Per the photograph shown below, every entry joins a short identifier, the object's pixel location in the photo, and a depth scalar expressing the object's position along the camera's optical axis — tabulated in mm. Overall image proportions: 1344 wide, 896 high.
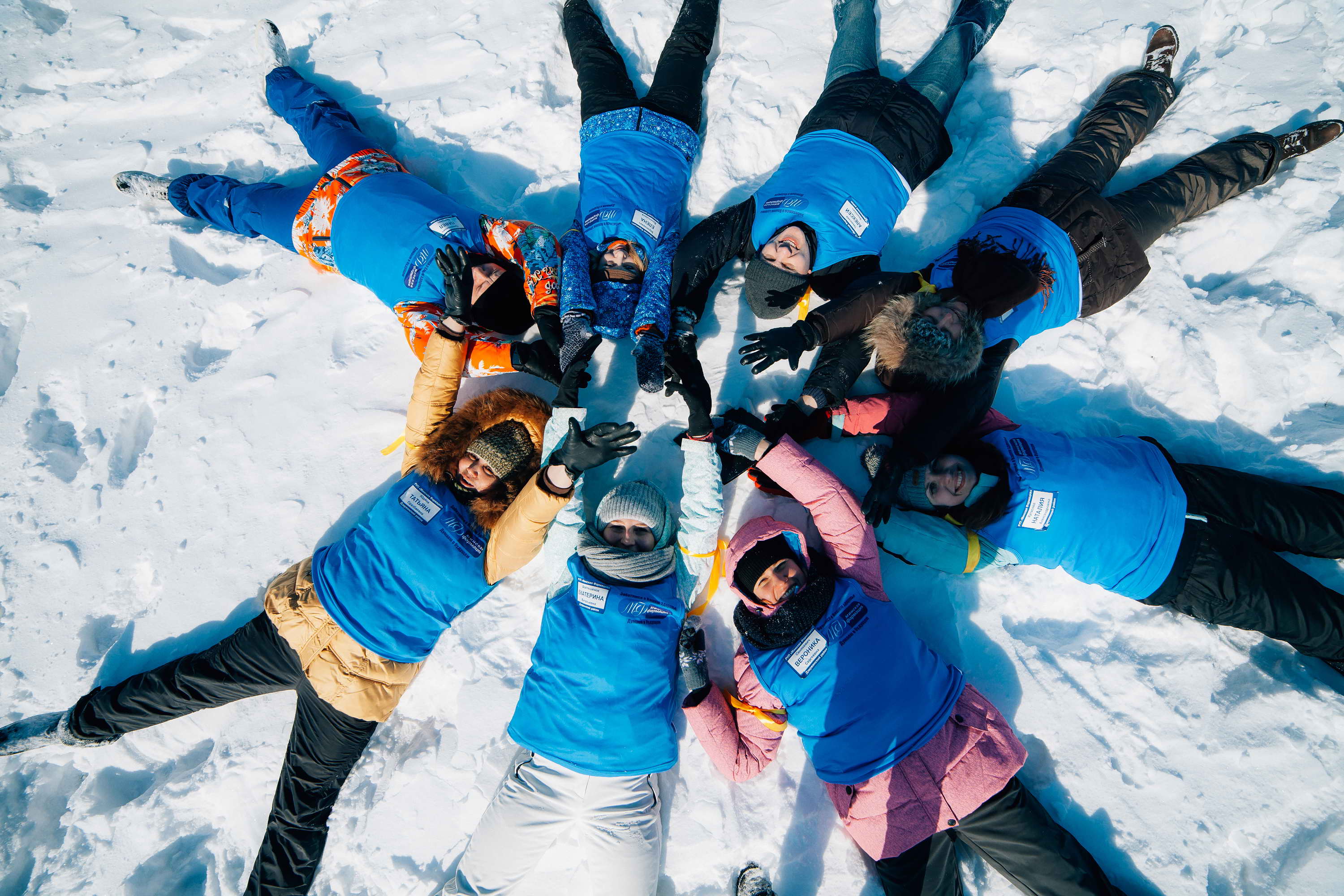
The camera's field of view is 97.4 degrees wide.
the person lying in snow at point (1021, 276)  2793
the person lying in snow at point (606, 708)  2691
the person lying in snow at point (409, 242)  3164
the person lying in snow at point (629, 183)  3092
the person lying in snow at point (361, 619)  2896
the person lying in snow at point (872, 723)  2566
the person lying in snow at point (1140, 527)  2721
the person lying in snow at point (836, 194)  3160
